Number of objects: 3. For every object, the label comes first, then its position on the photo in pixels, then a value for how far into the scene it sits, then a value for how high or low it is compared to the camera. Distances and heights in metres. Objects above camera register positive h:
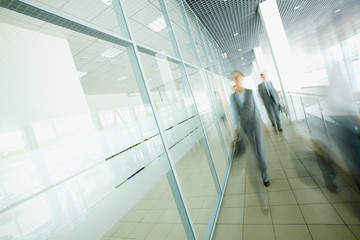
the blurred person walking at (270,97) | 4.18 -0.38
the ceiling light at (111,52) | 1.26 +0.59
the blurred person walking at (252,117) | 2.34 -0.38
